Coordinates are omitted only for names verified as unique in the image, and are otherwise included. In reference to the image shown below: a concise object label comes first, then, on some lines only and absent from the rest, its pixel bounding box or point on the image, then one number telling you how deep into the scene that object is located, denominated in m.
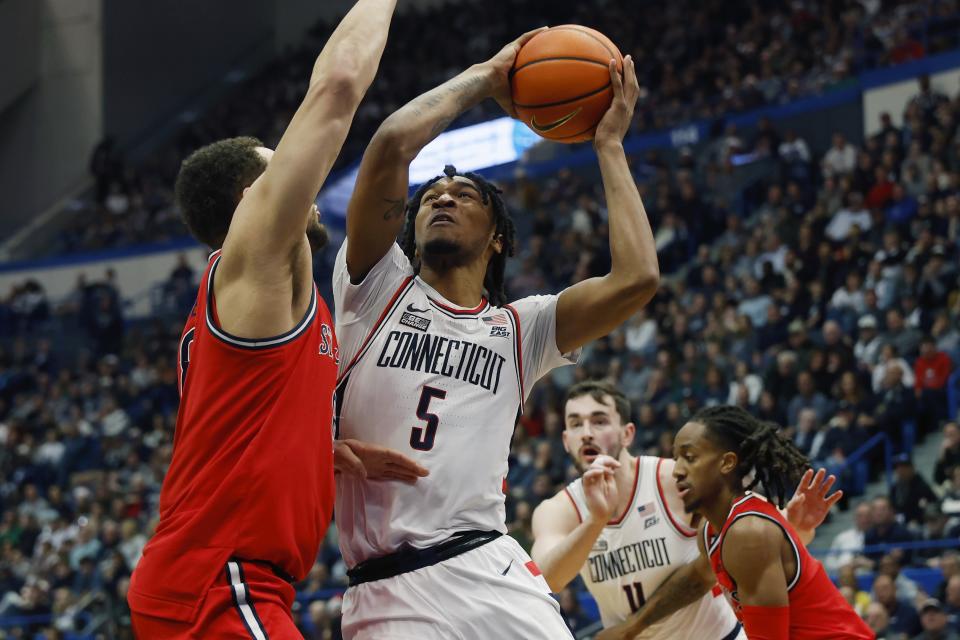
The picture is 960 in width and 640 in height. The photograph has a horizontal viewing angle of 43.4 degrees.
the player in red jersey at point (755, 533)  4.22
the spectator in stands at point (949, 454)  9.65
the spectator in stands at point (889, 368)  10.90
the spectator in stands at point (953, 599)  7.97
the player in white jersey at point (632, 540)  5.16
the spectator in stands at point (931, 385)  10.90
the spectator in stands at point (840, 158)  15.41
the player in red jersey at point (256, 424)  2.96
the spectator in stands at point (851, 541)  9.51
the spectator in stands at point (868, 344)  11.62
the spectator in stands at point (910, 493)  9.57
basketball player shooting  3.51
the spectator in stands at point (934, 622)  7.72
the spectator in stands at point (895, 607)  8.02
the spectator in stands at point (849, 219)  13.99
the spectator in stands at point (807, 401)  11.30
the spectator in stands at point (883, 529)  9.38
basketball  3.97
